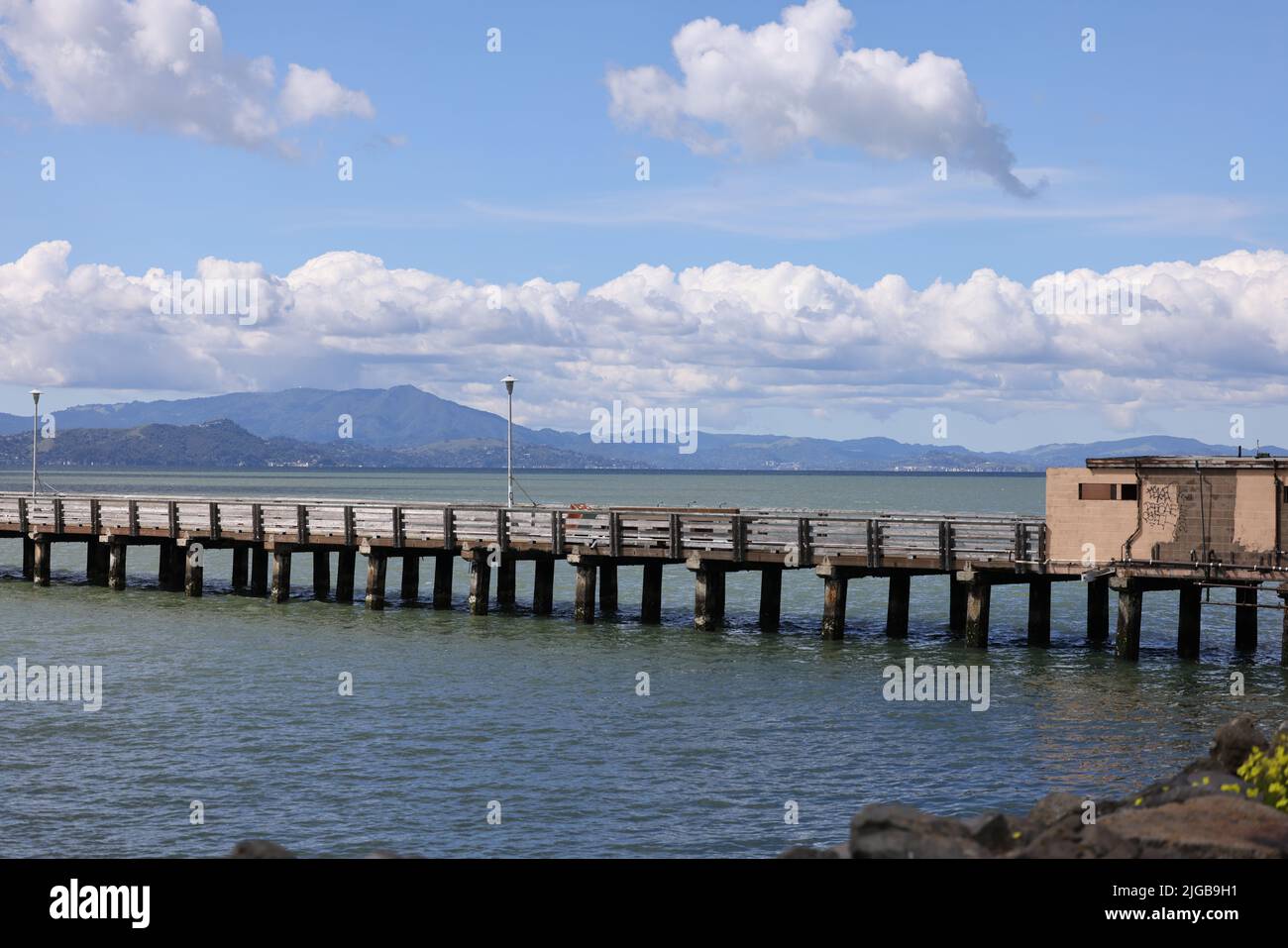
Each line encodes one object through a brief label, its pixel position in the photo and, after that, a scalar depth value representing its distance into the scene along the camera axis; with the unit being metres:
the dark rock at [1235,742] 17.22
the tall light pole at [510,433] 40.72
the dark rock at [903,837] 12.58
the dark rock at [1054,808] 15.50
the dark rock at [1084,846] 13.06
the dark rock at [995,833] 13.69
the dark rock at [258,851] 13.10
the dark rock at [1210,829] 12.66
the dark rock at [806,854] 13.51
